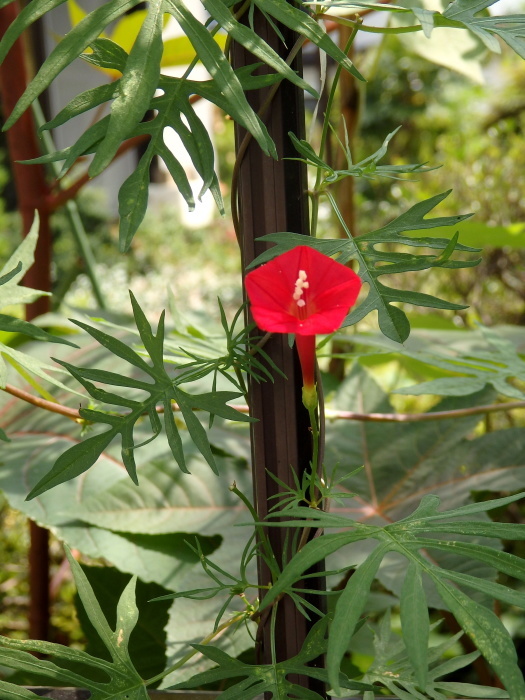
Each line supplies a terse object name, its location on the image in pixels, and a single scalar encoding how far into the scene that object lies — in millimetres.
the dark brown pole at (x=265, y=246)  418
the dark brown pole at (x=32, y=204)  919
